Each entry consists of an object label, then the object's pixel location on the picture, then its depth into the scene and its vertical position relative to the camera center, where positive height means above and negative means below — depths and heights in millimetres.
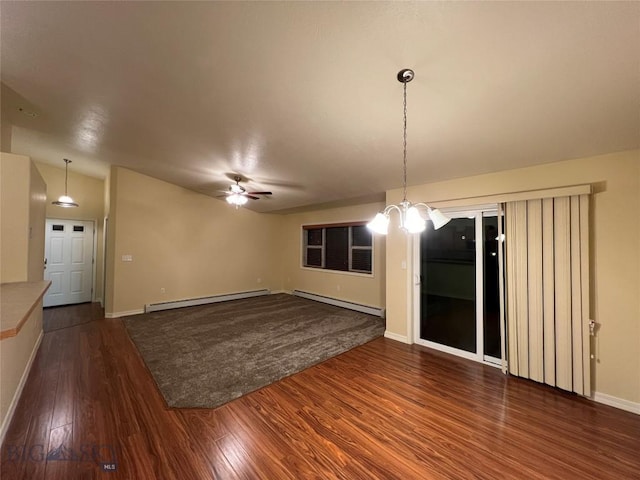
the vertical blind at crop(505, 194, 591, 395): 2539 -477
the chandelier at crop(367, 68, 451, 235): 1822 +211
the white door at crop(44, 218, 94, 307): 5785 -427
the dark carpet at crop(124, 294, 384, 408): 2691 -1509
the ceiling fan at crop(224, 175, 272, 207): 4239 +856
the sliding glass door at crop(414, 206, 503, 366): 3287 -590
